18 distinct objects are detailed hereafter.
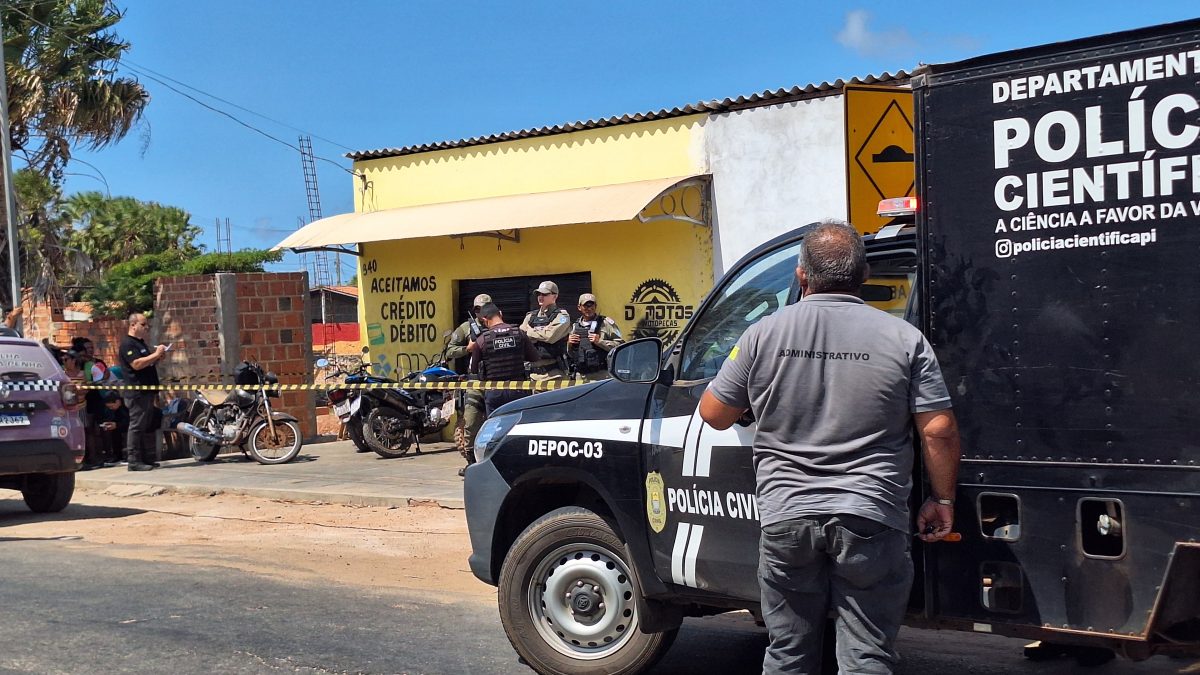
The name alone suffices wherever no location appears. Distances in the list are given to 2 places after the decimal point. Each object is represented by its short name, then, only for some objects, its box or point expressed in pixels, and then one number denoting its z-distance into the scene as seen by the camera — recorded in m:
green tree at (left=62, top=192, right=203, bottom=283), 39.44
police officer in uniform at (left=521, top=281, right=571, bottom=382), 12.17
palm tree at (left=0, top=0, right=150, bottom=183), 20.97
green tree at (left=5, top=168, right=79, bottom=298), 24.62
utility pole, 17.09
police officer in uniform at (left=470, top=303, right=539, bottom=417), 11.37
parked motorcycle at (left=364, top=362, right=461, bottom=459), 14.22
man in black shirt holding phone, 14.02
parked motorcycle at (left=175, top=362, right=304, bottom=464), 14.38
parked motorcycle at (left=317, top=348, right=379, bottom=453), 14.37
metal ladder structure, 34.59
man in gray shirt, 3.65
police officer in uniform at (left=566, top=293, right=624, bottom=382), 12.63
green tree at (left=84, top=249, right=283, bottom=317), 31.05
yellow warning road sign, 5.75
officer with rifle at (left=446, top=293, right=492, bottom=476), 12.23
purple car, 10.42
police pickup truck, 3.72
